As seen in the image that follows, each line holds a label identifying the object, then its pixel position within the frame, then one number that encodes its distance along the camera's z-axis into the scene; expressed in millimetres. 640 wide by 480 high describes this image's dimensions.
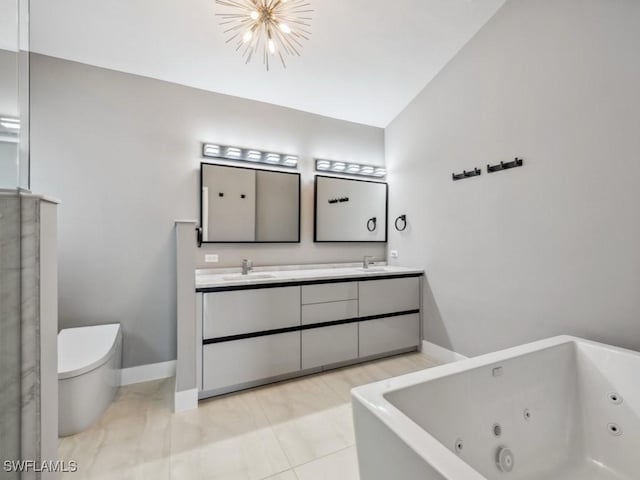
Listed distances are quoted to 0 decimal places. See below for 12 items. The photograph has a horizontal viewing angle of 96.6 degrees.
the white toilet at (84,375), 1690
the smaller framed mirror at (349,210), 3172
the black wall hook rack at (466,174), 2427
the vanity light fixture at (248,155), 2639
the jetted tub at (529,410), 1165
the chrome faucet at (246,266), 2670
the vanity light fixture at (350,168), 3172
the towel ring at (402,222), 3223
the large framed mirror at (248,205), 2633
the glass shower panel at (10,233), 965
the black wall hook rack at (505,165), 2139
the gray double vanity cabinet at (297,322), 2115
